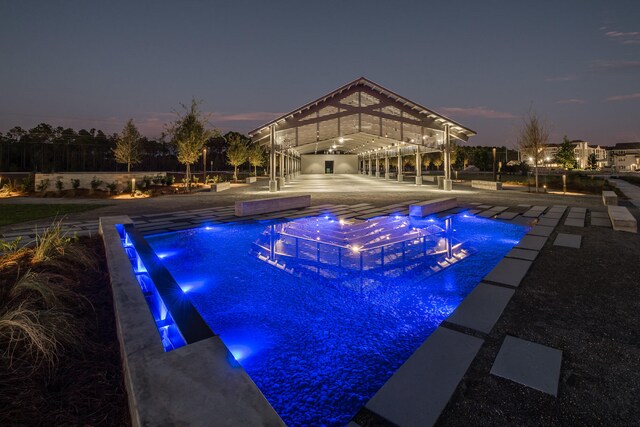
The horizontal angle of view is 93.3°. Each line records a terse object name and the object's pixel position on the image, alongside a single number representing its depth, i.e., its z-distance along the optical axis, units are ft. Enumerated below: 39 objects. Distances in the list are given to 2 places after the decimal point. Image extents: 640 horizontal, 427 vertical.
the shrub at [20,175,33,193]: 57.77
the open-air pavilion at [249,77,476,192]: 65.67
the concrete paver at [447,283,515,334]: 10.24
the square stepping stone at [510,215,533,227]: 30.08
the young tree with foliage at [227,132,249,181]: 111.86
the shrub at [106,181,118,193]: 57.16
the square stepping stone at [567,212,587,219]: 32.68
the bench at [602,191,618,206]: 38.89
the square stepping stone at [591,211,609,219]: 32.56
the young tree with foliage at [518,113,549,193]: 70.13
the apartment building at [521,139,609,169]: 432.66
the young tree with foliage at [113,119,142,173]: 101.45
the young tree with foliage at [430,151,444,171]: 239.97
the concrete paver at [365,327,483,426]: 6.37
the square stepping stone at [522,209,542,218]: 33.57
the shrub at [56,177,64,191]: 56.85
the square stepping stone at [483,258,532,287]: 14.19
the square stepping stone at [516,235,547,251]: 20.13
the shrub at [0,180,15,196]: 54.80
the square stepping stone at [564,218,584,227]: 27.84
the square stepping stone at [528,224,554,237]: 23.95
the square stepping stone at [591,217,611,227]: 27.66
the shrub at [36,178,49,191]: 57.26
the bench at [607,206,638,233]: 24.81
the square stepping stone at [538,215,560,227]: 28.30
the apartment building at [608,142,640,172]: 405.61
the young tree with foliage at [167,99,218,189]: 67.62
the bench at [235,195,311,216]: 35.32
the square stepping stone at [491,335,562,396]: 7.34
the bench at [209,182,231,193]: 69.36
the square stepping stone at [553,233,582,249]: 20.92
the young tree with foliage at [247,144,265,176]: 130.29
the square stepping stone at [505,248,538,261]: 17.87
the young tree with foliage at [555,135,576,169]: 157.69
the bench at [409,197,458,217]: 34.91
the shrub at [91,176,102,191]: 58.65
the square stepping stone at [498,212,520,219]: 33.64
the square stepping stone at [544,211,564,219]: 32.70
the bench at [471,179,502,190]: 68.54
